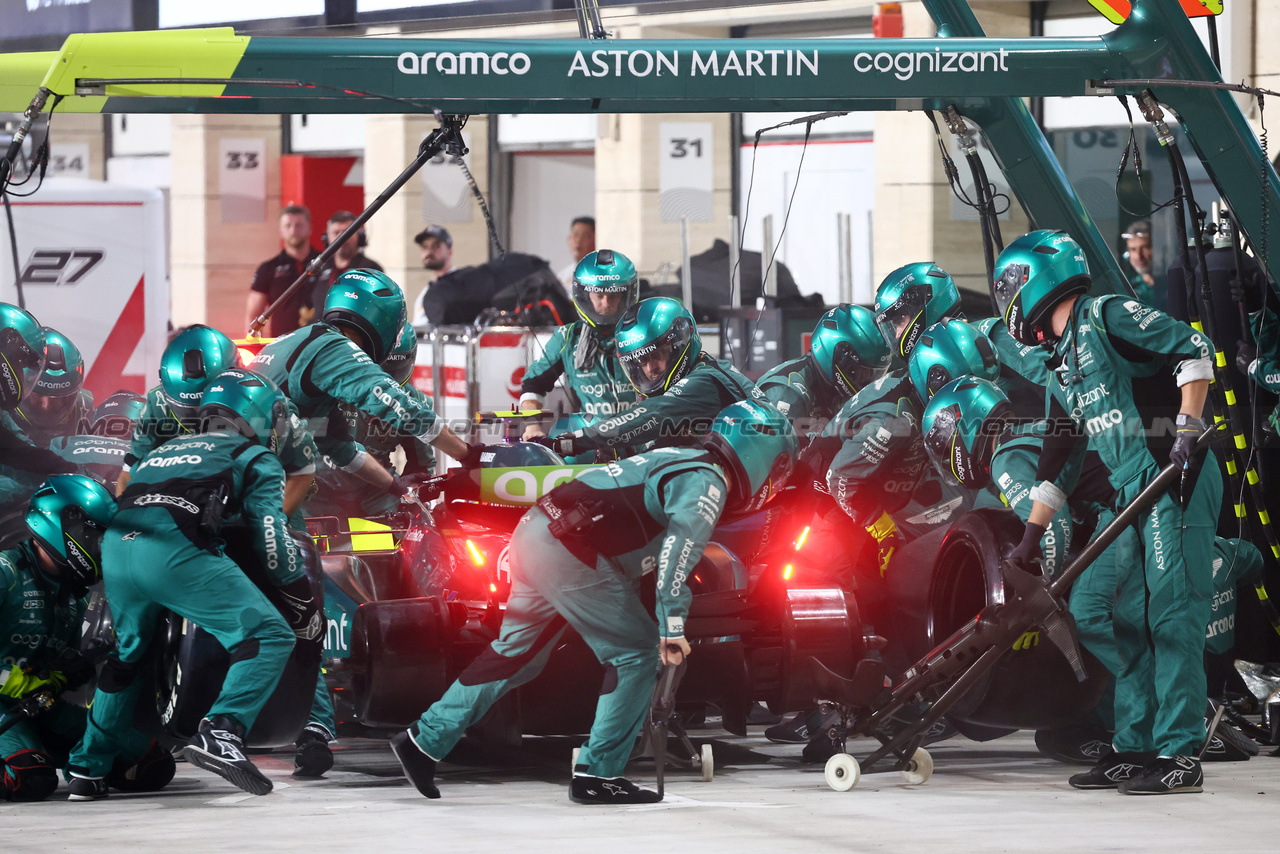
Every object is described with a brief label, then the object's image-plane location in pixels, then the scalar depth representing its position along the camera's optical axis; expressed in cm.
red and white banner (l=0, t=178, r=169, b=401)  2683
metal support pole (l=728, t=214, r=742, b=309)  2650
